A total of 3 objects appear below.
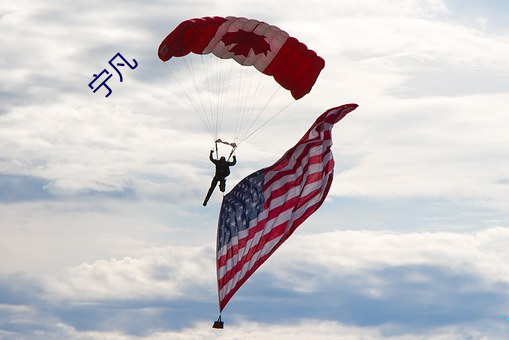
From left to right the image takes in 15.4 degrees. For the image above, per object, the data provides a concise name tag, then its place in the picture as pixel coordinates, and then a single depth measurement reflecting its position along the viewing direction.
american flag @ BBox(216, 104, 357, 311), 66.88
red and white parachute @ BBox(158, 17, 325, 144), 67.00
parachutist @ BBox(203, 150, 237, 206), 67.12
